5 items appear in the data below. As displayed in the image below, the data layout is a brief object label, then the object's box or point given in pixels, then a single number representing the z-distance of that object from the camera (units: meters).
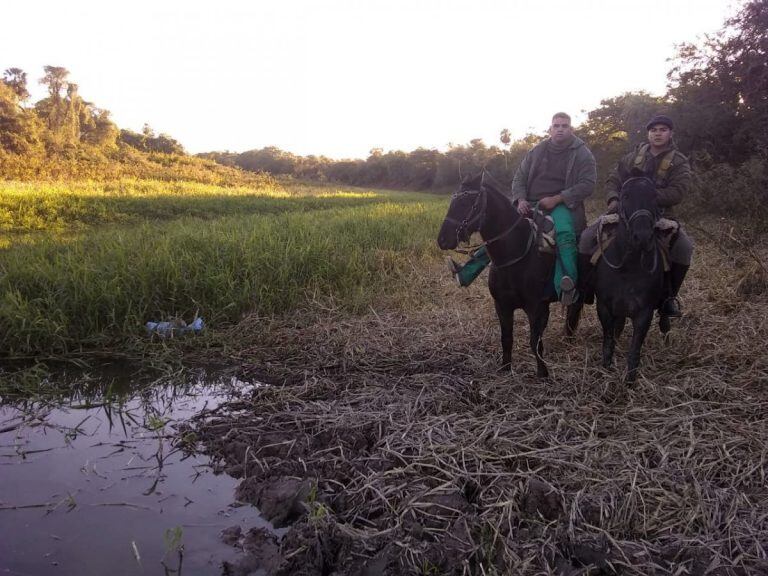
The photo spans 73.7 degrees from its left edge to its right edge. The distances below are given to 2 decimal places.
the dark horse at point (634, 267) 3.78
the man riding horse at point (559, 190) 4.29
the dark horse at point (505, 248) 3.95
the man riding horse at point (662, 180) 4.17
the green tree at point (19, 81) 24.88
